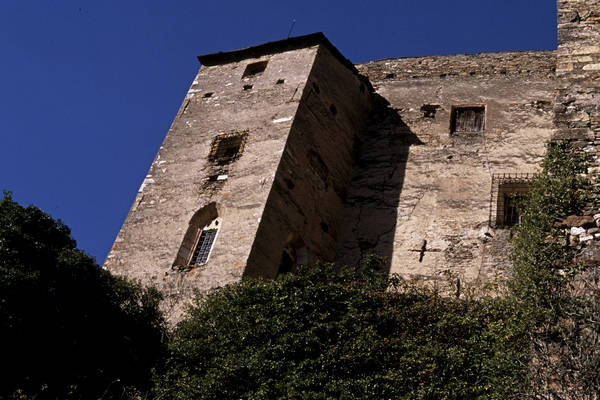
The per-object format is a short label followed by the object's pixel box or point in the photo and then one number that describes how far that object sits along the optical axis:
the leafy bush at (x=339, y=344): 9.49
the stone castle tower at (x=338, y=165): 13.69
